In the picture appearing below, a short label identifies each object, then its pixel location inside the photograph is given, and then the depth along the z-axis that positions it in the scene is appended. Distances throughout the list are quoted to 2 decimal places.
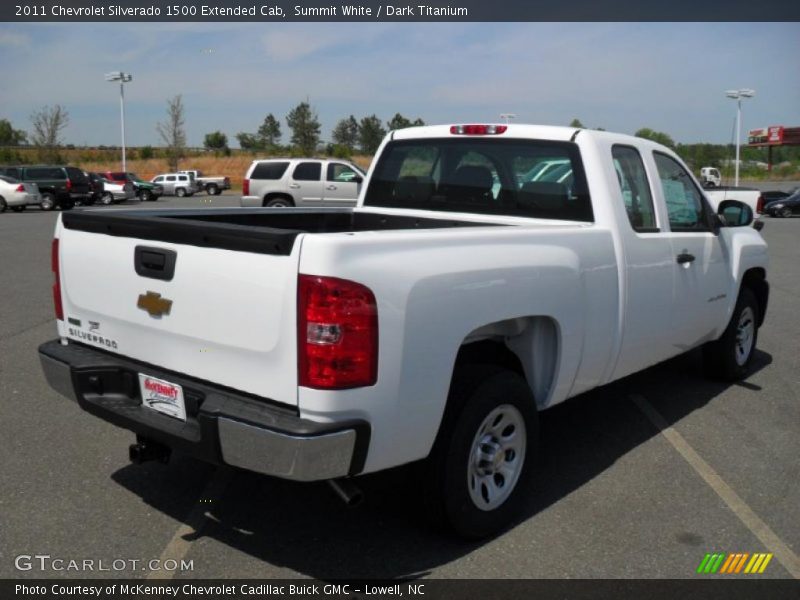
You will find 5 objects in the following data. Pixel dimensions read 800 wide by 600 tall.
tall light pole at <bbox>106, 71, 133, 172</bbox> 58.62
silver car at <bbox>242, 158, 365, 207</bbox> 21.55
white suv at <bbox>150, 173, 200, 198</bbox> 49.06
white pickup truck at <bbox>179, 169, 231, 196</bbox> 53.95
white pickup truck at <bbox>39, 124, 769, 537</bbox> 2.89
